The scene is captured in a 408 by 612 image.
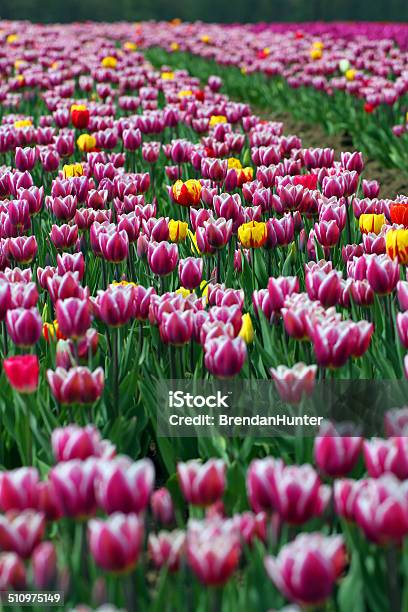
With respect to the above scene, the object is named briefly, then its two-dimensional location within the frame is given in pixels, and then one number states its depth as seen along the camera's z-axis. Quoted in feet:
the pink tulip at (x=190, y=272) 21.01
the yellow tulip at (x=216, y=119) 43.55
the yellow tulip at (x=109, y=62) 75.10
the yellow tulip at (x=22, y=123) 42.76
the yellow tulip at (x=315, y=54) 86.91
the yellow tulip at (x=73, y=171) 32.99
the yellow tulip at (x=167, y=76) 66.61
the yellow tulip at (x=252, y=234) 24.13
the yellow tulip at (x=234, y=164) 36.06
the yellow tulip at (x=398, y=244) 20.71
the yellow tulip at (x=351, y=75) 68.90
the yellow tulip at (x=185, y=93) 53.20
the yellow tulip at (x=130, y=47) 104.89
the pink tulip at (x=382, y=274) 18.81
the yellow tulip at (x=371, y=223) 24.39
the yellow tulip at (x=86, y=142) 38.78
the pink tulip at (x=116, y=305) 17.78
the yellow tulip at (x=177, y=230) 25.99
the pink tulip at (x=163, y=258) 21.36
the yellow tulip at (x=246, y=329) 18.95
